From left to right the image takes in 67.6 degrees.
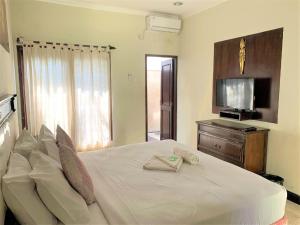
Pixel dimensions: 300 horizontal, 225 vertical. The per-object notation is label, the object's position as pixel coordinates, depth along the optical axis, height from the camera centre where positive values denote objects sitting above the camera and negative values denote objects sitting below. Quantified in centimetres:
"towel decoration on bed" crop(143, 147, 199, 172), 201 -70
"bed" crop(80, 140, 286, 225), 134 -74
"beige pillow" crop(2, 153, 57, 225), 113 -58
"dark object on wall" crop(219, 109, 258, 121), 318 -40
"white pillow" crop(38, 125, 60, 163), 173 -47
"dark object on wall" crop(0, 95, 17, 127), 132 -15
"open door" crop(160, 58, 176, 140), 505 -29
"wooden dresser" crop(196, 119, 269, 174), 296 -80
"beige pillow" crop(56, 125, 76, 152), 187 -43
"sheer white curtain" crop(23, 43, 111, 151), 362 -6
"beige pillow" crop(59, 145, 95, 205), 142 -56
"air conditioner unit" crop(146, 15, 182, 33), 430 +126
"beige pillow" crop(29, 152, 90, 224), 120 -60
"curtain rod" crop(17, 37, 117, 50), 349 +73
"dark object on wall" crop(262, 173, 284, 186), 285 -118
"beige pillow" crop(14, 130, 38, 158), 172 -46
